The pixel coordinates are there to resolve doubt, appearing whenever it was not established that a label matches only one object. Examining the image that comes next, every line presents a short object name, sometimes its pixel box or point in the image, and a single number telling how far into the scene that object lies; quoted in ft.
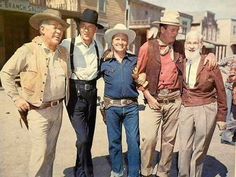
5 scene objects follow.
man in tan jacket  7.05
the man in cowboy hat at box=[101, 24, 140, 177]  8.48
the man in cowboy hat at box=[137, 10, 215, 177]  8.32
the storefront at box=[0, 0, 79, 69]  31.18
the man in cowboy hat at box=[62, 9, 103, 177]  8.41
